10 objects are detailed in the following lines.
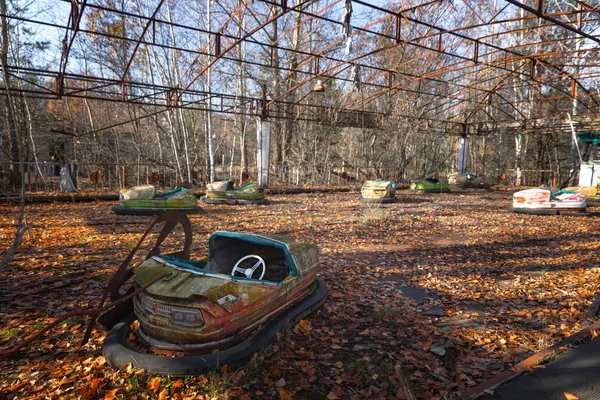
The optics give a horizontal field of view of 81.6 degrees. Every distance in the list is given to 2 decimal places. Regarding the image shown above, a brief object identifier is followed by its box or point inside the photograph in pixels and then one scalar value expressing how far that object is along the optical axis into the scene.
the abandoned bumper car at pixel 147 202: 7.98
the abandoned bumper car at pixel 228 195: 10.70
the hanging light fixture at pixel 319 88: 10.06
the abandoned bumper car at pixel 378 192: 11.26
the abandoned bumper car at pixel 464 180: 17.31
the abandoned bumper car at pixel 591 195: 10.41
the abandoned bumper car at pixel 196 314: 2.09
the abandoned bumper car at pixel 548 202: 8.95
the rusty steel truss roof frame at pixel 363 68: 15.16
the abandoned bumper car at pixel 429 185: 15.31
